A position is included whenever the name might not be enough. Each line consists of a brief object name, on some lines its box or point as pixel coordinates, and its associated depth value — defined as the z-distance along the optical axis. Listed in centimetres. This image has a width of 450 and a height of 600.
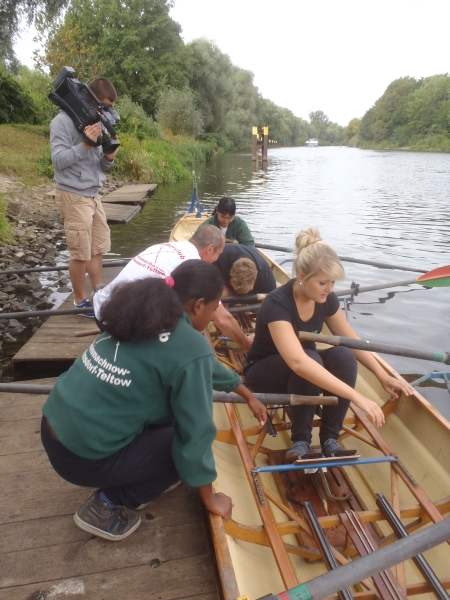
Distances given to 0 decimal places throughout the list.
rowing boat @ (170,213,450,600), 212
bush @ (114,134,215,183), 2002
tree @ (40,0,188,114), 3503
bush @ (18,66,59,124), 2241
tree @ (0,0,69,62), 912
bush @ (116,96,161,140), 2233
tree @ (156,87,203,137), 3157
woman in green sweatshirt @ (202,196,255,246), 543
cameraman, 430
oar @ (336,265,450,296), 340
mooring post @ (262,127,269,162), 3042
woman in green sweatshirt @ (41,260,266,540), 174
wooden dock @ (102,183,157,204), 1530
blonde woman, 256
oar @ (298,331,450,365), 266
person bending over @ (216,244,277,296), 430
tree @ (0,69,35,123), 2041
